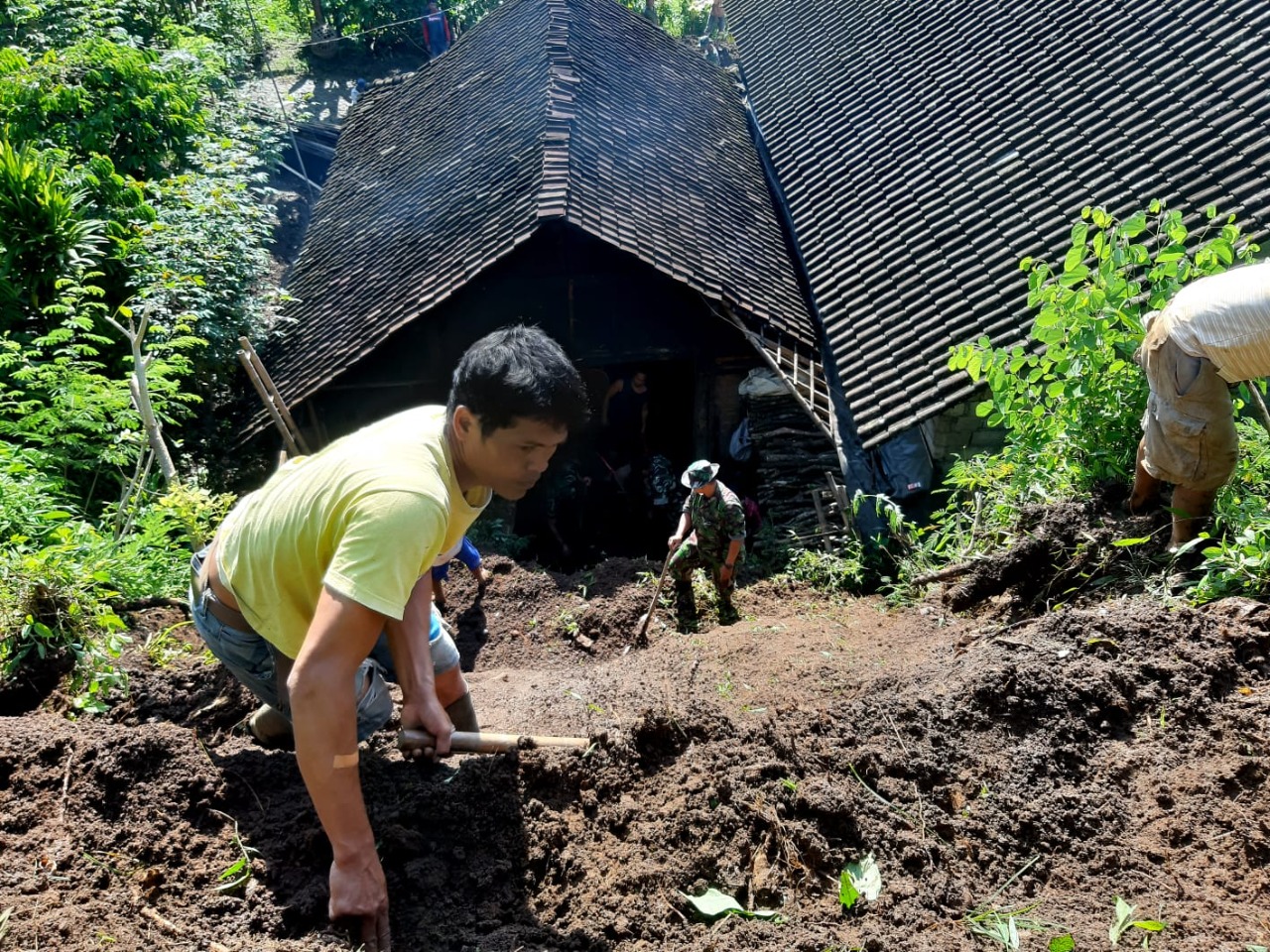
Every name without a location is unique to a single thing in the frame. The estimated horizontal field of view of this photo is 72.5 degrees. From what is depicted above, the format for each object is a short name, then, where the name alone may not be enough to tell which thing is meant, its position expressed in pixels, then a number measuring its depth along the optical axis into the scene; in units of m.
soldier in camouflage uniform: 7.21
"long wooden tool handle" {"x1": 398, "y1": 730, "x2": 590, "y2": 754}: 2.73
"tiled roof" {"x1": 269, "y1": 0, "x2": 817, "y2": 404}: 10.30
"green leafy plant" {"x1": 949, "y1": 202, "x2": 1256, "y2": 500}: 4.55
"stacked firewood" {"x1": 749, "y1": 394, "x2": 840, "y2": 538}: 9.31
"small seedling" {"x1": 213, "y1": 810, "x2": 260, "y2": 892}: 2.60
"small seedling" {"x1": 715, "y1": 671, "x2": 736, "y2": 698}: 4.12
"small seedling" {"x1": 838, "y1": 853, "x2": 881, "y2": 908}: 2.53
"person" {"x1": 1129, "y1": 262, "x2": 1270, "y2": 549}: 3.61
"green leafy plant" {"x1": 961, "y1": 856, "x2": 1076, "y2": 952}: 2.34
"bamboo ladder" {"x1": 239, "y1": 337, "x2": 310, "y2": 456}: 9.48
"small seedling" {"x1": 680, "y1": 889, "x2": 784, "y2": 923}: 2.56
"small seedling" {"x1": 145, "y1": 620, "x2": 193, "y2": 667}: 4.24
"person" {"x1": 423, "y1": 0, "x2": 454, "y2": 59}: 22.86
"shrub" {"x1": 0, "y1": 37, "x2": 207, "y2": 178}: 11.35
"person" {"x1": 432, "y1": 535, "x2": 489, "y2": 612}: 6.02
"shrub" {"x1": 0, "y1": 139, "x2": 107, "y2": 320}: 8.81
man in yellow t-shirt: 2.02
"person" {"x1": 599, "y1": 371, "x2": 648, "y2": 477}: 11.75
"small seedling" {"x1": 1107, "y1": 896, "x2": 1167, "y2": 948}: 2.30
